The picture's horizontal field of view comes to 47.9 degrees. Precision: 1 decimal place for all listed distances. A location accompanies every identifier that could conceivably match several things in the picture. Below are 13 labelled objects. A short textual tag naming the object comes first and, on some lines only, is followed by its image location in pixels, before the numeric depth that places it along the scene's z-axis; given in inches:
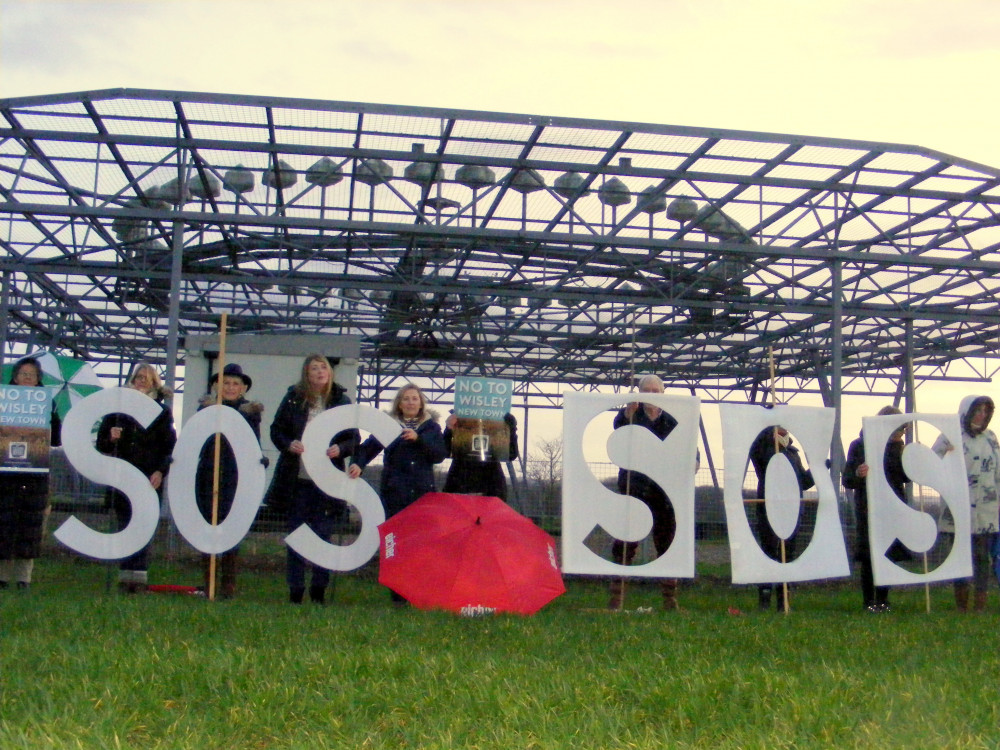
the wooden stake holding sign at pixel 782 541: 348.8
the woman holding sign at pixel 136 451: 340.5
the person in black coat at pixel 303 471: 336.8
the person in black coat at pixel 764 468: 364.8
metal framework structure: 599.2
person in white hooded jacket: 381.1
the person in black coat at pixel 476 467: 352.5
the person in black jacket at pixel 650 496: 348.5
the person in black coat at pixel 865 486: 380.2
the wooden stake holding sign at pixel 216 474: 331.3
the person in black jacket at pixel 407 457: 346.3
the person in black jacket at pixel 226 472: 341.1
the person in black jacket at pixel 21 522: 335.3
